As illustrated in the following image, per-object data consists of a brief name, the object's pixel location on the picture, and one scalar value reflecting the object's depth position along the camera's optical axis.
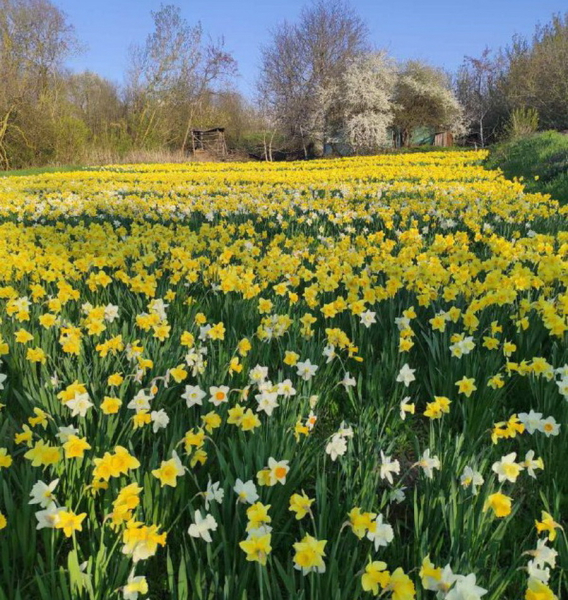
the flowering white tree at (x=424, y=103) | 37.12
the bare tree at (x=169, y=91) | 33.22
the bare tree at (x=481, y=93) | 37.38
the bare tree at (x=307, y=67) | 34.50
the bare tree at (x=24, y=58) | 26.09
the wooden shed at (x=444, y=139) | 38.09
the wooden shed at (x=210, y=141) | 34.62
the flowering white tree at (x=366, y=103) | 31.70
